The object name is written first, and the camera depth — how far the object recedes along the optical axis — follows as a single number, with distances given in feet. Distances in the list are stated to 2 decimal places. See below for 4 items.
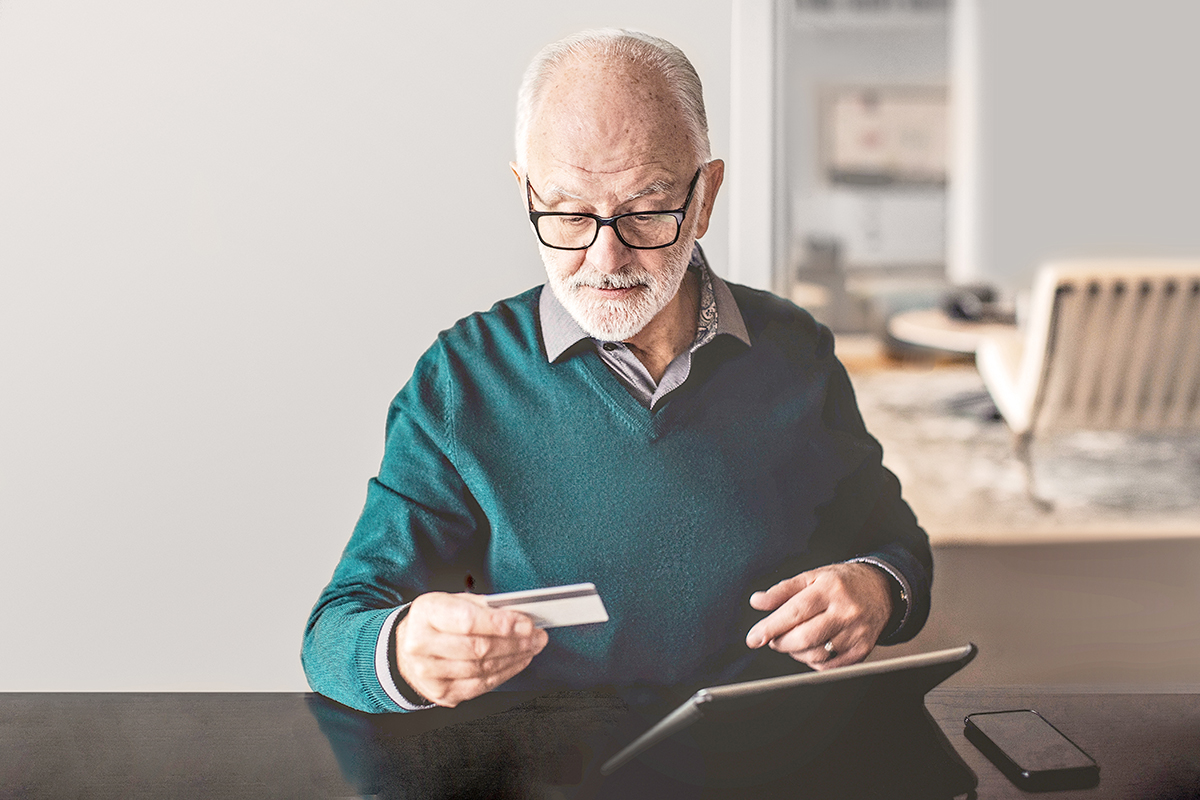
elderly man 4.16
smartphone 3.72
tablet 3.74
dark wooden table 3.78
